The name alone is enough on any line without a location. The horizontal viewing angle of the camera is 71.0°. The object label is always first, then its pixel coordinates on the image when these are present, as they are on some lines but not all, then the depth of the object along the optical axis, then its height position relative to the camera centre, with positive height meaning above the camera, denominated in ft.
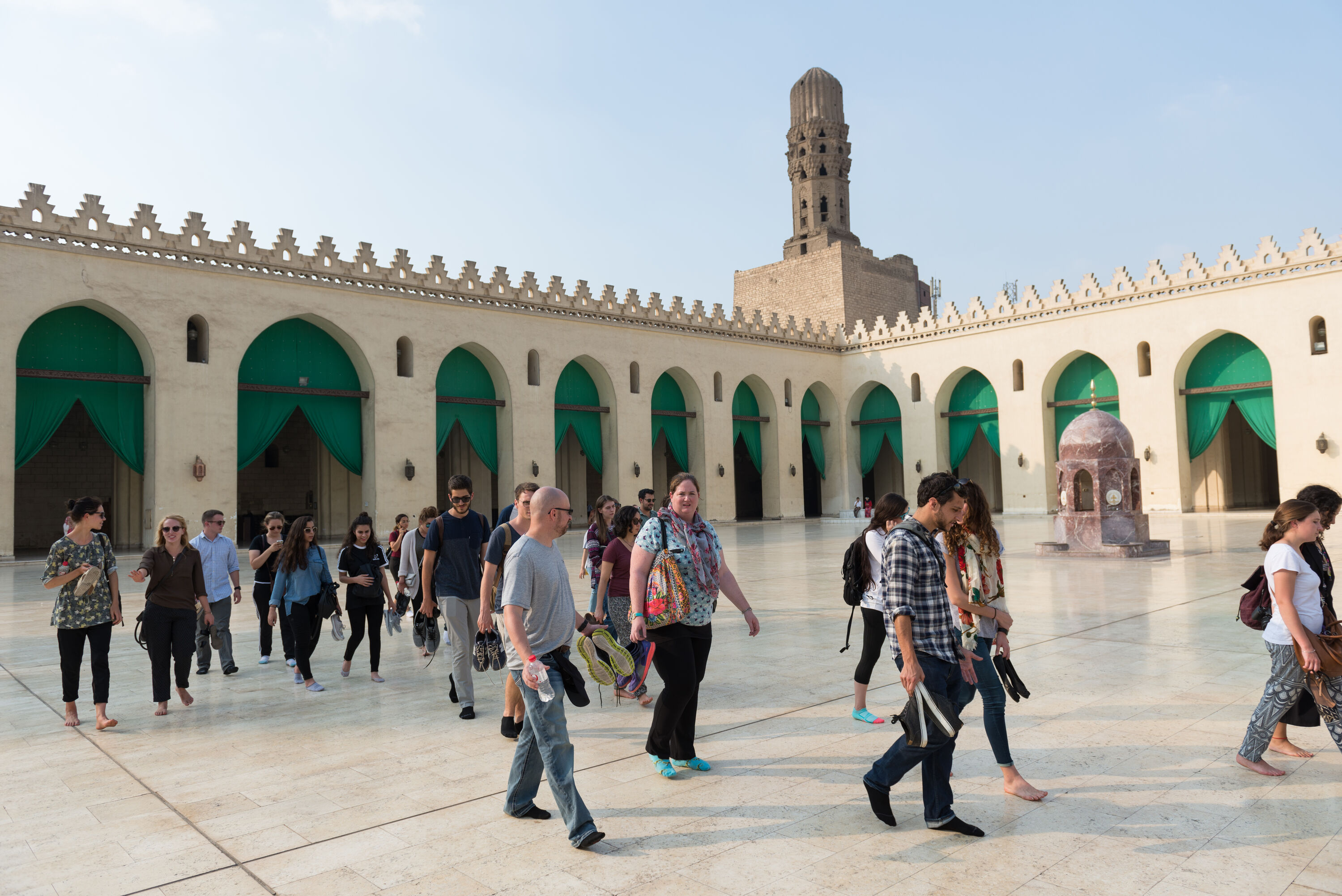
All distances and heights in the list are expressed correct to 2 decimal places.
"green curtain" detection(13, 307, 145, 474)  63.98 +8.57
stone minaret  138.00 +48.09
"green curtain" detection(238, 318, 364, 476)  73.56 +9.53
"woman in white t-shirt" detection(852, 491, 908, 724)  17.89 -2.27
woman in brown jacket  20.18 -2.02
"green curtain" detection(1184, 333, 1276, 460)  84.99 +7.34
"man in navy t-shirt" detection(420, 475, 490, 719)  20.15 -1.58
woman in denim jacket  22.76 -2.04
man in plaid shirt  12.33 -2.09
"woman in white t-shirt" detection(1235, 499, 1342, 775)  13.73 -2.23
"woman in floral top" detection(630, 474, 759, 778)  15.02 -2.18
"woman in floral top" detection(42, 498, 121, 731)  19.13 -1.93
